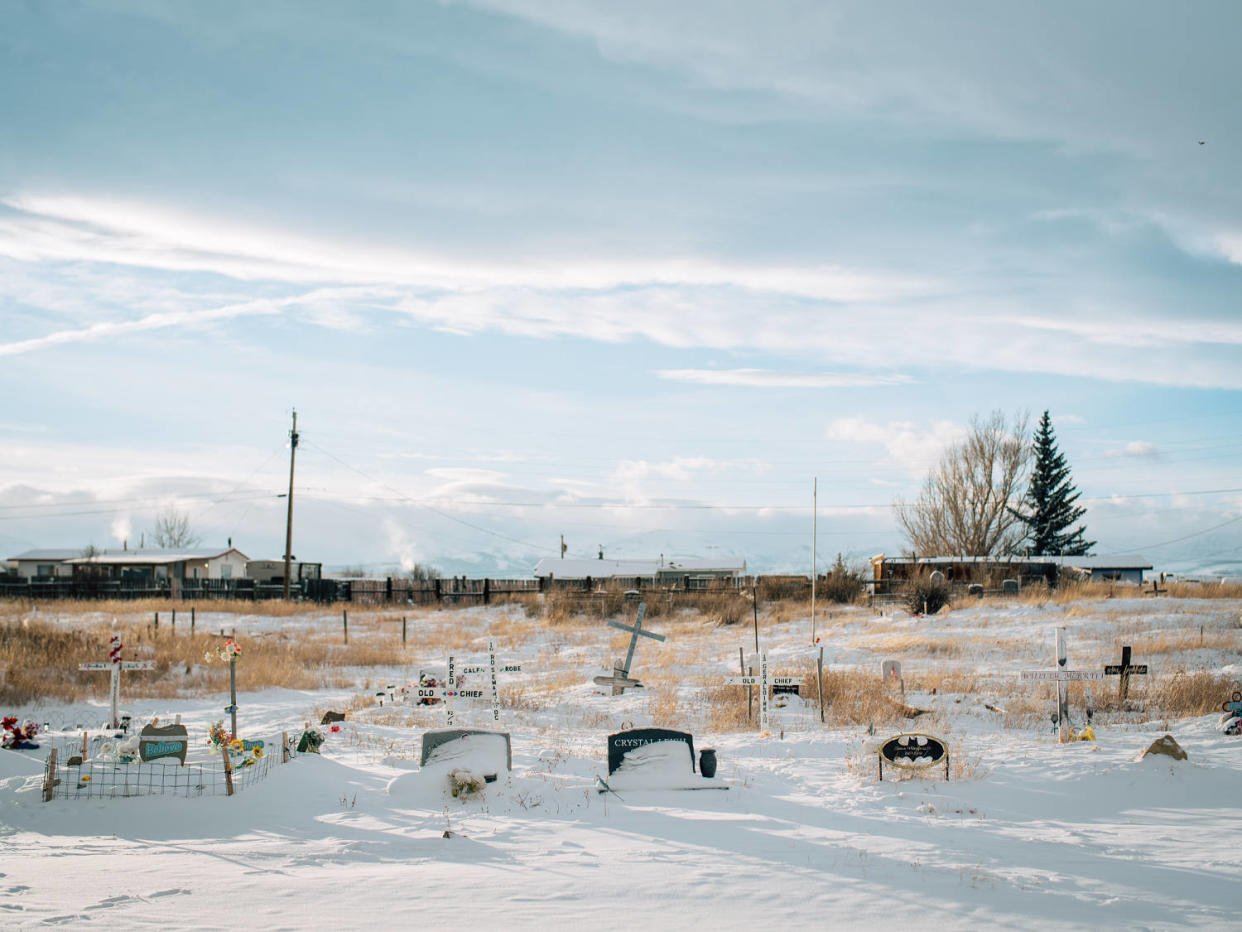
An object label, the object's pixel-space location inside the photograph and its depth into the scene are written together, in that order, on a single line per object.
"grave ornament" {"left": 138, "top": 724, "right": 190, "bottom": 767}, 10.32
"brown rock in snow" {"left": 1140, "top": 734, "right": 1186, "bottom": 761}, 10.30
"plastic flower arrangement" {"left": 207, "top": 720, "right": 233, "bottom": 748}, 9.94
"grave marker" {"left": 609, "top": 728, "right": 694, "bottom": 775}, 10.14
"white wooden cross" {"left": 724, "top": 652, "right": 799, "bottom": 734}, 13.30
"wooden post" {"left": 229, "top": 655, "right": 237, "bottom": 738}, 12.27
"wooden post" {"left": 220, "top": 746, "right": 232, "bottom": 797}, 9.61
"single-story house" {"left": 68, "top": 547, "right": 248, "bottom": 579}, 52.30
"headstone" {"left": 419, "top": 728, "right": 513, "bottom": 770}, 10.26
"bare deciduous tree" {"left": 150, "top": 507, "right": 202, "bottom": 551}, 89.41
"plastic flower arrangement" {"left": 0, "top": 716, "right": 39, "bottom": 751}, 11.60
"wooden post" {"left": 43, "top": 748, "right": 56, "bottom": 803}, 9.49
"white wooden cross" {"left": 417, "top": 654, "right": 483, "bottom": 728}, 14.10
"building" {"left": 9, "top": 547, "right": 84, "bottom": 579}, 60.84
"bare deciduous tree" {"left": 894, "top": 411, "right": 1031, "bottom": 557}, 51.53
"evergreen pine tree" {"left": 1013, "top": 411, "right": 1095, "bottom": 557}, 61.00
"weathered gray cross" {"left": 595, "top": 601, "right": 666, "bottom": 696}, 17.98
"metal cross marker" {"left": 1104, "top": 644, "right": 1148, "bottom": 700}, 13.87
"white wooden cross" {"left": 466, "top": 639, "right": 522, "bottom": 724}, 13.80
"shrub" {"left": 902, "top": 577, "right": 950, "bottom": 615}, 30.14
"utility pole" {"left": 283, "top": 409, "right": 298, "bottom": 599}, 41.84
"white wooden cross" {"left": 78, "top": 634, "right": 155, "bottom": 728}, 13.28
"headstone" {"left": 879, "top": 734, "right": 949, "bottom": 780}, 9.98
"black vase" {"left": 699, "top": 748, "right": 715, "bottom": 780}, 10.20
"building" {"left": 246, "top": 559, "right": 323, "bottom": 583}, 63.81
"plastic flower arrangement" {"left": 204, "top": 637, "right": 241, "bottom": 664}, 12.34
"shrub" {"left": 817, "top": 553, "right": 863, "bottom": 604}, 36.94
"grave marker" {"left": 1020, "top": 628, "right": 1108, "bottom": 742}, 12.58
